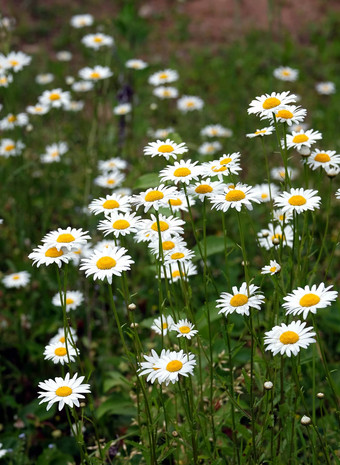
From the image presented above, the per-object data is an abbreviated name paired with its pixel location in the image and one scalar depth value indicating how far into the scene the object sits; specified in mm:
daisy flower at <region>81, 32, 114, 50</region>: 2371
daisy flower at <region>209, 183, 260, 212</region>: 1369
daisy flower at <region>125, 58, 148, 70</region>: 2421
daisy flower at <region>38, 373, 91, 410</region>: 1350
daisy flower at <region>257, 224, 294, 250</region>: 1486
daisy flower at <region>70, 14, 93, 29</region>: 2745
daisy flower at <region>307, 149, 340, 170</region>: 1445
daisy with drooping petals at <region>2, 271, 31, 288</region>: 1846
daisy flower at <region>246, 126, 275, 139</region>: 1445
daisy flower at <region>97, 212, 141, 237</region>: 1379
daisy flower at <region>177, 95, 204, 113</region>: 2598
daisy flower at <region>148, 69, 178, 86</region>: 2349
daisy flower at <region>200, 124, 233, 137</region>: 2463
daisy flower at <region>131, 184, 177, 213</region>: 1368
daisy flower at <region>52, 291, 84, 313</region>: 1697
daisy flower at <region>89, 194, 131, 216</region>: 1404
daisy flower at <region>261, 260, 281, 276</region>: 1372
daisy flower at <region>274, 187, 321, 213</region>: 1375
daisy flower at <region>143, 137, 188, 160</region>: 1427
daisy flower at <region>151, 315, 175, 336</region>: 1425
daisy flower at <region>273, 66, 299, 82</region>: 2602
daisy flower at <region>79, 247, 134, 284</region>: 1346
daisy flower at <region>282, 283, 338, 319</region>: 1310
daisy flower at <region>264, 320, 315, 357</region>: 1310
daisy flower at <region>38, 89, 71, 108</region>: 2064
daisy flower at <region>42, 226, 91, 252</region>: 1368
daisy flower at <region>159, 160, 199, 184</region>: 1385
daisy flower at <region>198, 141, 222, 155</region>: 2349
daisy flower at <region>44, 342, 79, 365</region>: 1471
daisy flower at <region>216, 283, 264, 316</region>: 1362
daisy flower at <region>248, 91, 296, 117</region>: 1418
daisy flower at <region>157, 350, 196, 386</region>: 1338
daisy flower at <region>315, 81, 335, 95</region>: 2998
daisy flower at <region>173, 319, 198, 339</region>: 1380
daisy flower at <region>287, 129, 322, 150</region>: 1437
